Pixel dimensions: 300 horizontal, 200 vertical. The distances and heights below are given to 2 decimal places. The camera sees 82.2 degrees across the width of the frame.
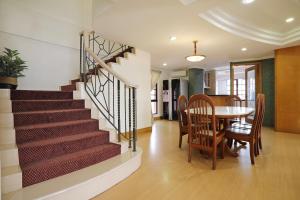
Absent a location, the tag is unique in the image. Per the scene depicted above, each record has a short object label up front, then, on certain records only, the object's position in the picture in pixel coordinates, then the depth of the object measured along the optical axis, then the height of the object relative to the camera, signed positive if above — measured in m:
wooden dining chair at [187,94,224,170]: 2.43 -0.41
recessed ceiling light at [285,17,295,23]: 3.70 +1.73
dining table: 2.54 -0.24
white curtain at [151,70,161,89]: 7.43 +1.00
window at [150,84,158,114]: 7.92 -0.02
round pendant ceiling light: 4.11 +1.01
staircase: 1.56 -0.55
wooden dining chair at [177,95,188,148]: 3.34 -0.33
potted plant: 2.64 +0.51
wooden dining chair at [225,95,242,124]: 4.27 -0.03
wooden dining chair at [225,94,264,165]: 2.58 -0.53
